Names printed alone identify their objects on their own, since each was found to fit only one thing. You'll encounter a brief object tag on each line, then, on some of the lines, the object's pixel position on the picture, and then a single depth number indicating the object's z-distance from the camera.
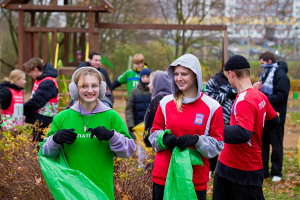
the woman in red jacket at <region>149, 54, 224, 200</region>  3.39
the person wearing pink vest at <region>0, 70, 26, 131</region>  6.66
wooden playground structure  12.59
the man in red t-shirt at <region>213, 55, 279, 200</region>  3.89
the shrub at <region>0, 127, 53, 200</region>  4.46
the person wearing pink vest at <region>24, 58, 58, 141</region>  6.53
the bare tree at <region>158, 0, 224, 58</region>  24.58
